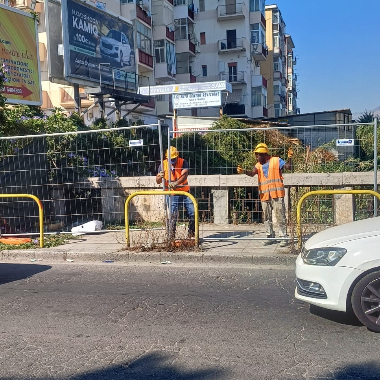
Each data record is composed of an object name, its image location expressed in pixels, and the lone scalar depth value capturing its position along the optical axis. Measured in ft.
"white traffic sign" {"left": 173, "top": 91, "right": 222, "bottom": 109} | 58.03
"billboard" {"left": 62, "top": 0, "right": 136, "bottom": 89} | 67.72
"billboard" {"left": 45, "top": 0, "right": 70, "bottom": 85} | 66.44
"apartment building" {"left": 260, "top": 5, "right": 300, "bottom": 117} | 216.95
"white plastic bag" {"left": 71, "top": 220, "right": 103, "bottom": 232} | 31.76
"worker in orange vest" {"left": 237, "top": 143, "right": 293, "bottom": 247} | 25.91
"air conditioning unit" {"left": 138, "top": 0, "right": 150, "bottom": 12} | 126.07
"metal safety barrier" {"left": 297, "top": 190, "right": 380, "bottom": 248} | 23.22
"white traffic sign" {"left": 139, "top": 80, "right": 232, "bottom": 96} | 57.82
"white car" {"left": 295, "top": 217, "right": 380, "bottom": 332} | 14.08
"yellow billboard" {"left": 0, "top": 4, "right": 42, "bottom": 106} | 54.65
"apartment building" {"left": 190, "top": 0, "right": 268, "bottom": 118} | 162.61
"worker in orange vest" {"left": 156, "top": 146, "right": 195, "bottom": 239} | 27.61
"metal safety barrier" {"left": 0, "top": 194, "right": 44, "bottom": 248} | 27.15
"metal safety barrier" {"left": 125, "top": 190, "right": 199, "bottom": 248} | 25.08
